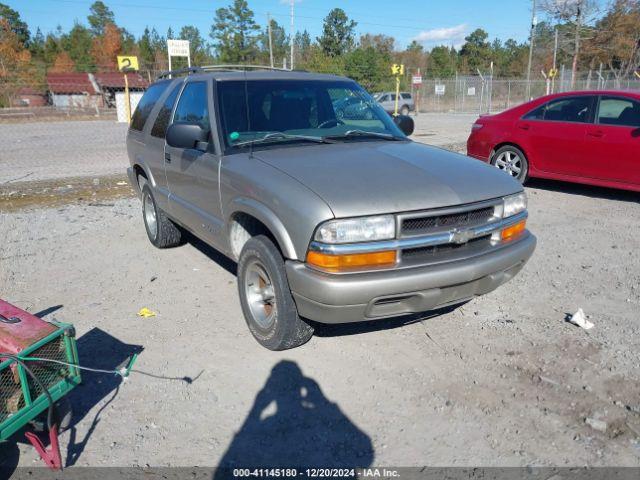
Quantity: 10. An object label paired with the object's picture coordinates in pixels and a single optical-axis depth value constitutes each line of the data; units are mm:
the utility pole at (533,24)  39631
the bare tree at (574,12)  45062
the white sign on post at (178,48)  20922
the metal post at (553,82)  35150
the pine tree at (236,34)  66000
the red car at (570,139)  7312
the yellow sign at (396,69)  20697
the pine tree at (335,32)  70375
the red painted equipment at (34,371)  2463
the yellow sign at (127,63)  18766
